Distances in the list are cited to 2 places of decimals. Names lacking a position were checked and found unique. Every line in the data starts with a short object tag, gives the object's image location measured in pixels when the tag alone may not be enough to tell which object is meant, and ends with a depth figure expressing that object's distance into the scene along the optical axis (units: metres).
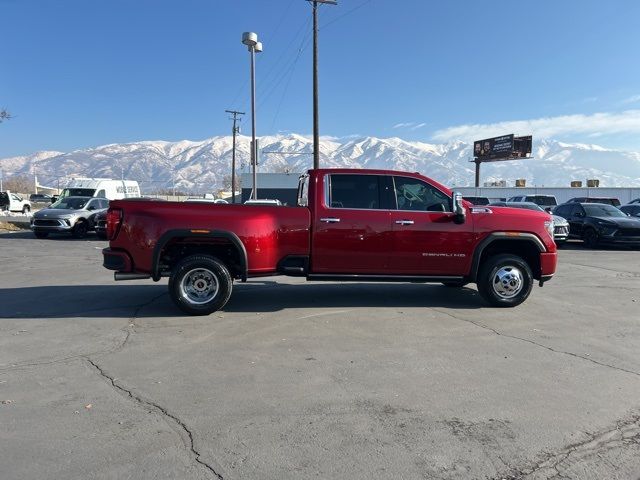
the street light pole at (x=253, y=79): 26.05
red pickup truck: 6.58
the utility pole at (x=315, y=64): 24.03
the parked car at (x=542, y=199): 28.39
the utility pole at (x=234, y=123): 52.78
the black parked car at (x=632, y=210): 22.13
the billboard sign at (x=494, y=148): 63.72
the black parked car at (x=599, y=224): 16.27
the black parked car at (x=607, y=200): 29.31
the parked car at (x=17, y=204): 34.97
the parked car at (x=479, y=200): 27.15
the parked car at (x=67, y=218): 19.02
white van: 24.88
